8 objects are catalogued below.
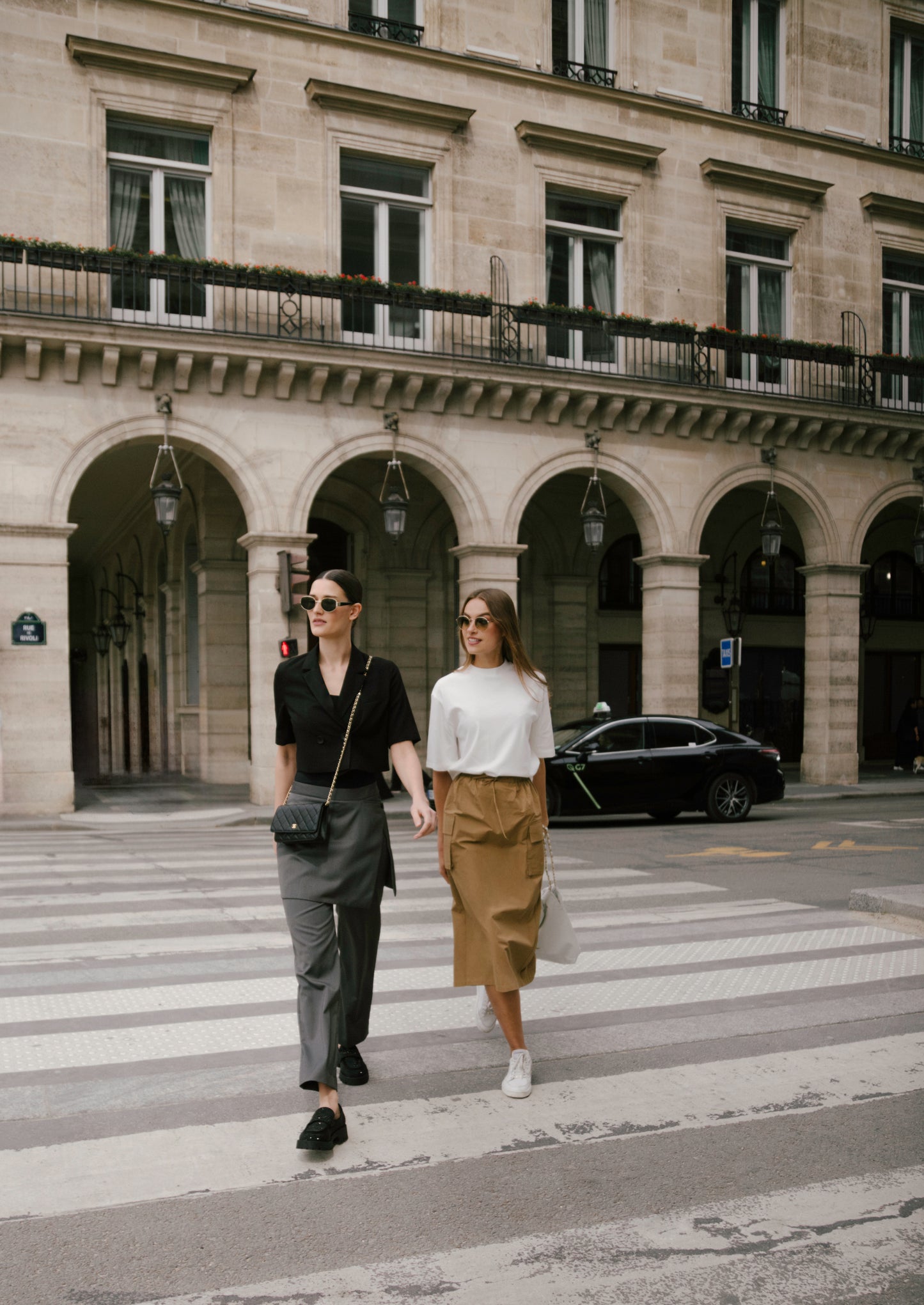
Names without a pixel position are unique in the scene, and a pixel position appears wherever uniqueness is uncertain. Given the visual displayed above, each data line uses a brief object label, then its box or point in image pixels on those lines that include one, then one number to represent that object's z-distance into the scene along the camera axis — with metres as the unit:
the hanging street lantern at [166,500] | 16.80
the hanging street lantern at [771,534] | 21.14
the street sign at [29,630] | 16.75
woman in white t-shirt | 4.69
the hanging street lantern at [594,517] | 19.83
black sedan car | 16.02
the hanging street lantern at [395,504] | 18.42
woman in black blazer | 4.23
